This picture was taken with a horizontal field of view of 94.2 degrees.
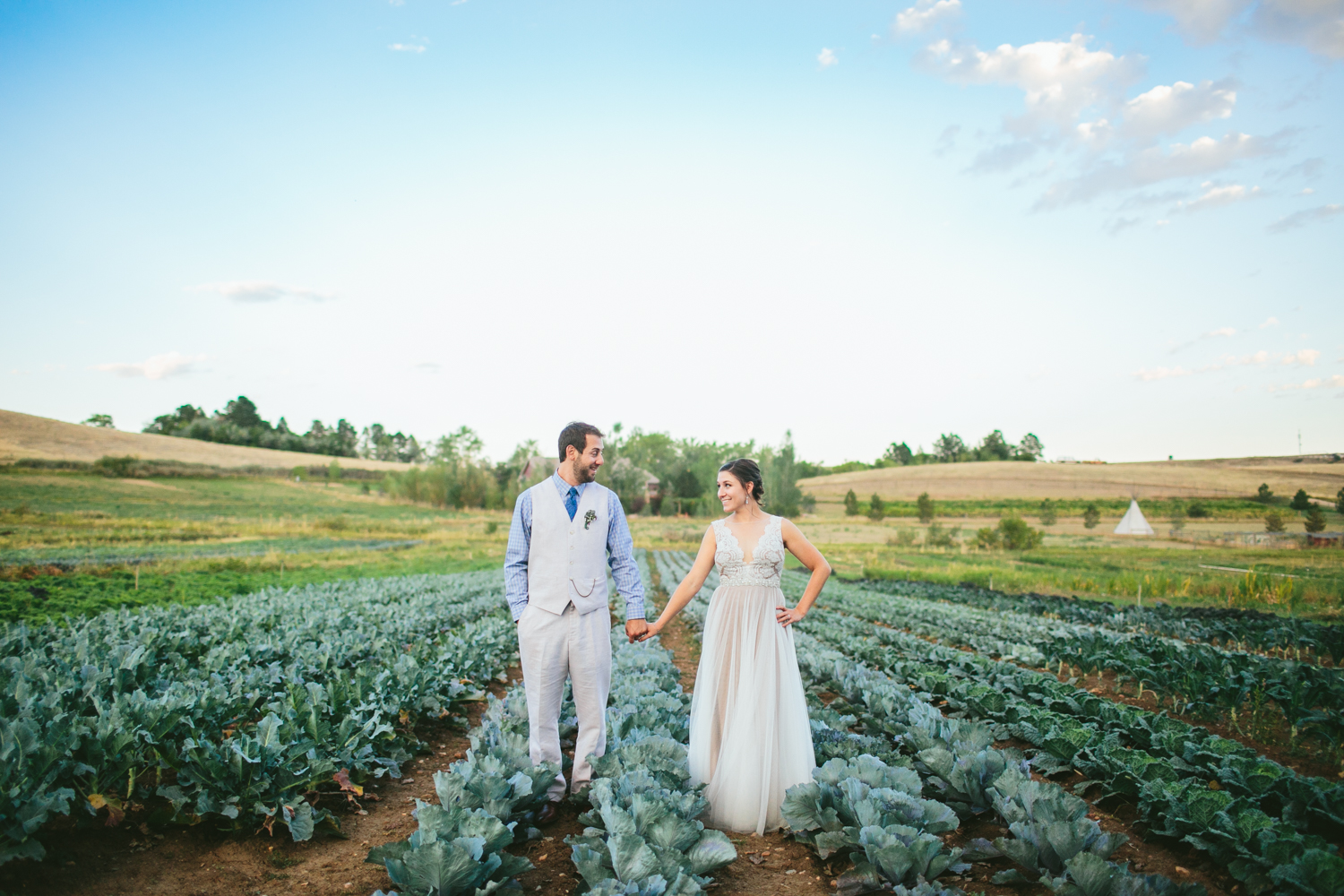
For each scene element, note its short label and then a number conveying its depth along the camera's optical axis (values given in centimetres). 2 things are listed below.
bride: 362
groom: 363
